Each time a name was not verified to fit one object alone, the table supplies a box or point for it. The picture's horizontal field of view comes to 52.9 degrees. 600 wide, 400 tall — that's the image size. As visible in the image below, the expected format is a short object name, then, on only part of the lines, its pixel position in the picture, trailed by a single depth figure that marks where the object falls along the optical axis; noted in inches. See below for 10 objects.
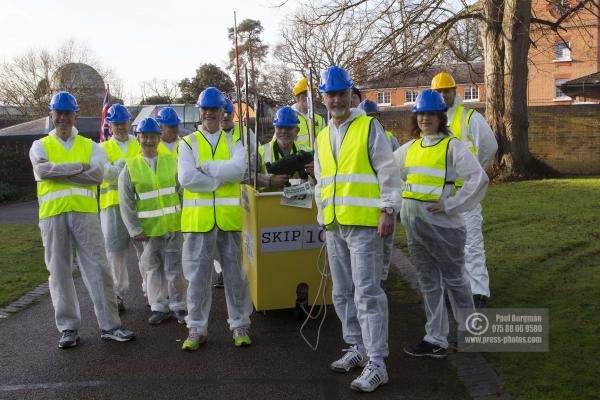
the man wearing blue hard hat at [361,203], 170.7
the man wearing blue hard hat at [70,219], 214.7
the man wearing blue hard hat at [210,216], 208.5
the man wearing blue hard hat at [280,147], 228.8
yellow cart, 222.5
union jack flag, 368.9
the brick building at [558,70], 1787.6
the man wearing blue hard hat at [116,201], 265.6
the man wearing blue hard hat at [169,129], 276.8
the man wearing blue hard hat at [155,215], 247.4
